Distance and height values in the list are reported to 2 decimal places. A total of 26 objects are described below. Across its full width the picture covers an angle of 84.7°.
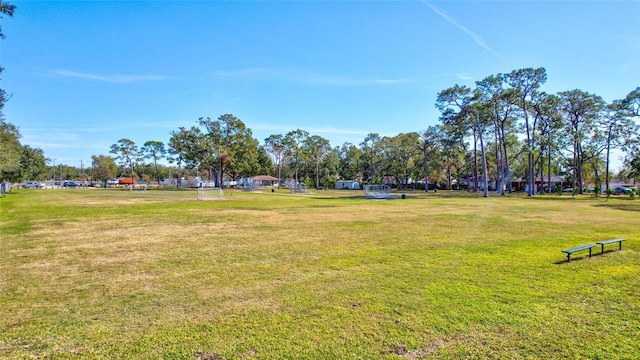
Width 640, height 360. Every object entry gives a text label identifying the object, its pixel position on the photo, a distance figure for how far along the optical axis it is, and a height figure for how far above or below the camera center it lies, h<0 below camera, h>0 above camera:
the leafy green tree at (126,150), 86.16 +7.54
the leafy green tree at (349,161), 84.50 +4.67
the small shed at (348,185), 73.38 -0.96
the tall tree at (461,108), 41.38 +8.82
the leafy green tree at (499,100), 41.06 +9.64
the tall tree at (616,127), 43.09 +6.95
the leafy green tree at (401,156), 69.38 +5.00
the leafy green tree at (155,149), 92.25 +8.37
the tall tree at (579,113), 43.06 +8.58
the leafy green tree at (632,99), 39.11 +9.21
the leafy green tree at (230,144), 69.62 +7.45
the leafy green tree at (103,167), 88.62 +3.39
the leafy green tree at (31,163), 51.34 +2.61
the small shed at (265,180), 78.00 +0.11
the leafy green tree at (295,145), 79.53 +8.12
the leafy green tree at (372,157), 76.19 +5.17
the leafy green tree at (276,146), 81.50 +8.22
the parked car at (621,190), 47.65 -1.46
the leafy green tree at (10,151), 33.90 +3.15
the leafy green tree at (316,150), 81.56 +7.34
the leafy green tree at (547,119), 42.16 +7.69
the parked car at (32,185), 85.75 -1.13
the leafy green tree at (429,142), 61.69 +6.96
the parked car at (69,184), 90.62 -0.93
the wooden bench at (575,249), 7.44 -1.49
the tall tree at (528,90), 39.88 +10.57
